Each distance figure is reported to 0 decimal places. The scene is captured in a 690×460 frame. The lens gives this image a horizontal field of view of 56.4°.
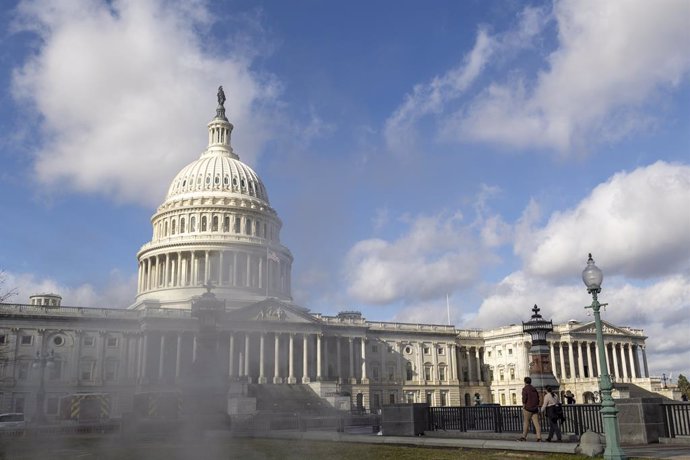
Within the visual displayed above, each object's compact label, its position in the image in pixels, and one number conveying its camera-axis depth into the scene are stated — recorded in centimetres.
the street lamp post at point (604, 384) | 1534
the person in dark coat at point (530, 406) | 2048
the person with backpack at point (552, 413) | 2095
